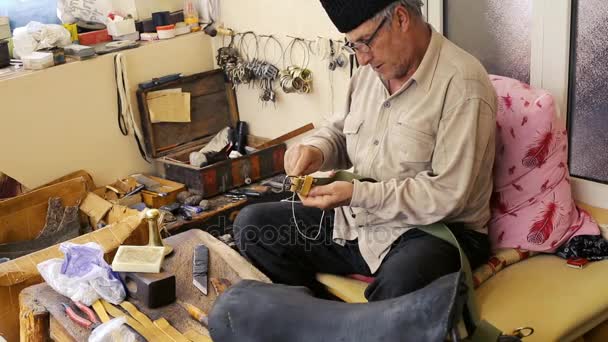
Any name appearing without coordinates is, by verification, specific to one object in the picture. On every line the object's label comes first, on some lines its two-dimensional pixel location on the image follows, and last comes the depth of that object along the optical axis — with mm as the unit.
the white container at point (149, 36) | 3551
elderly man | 1882
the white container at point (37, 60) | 3115
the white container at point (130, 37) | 3527
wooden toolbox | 3314
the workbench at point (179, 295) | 1845
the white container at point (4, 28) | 3246
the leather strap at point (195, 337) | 1745
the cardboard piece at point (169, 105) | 3512
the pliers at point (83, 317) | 1841
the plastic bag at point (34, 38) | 3227
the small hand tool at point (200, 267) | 1995
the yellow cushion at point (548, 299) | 1766
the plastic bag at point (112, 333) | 1730
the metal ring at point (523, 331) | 1697
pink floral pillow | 2057
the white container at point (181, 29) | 3613
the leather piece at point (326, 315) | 1094
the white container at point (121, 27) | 3488
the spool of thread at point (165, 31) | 3549
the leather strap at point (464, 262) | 1465
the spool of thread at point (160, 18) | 3559
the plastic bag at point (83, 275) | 1950
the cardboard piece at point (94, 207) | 3074
